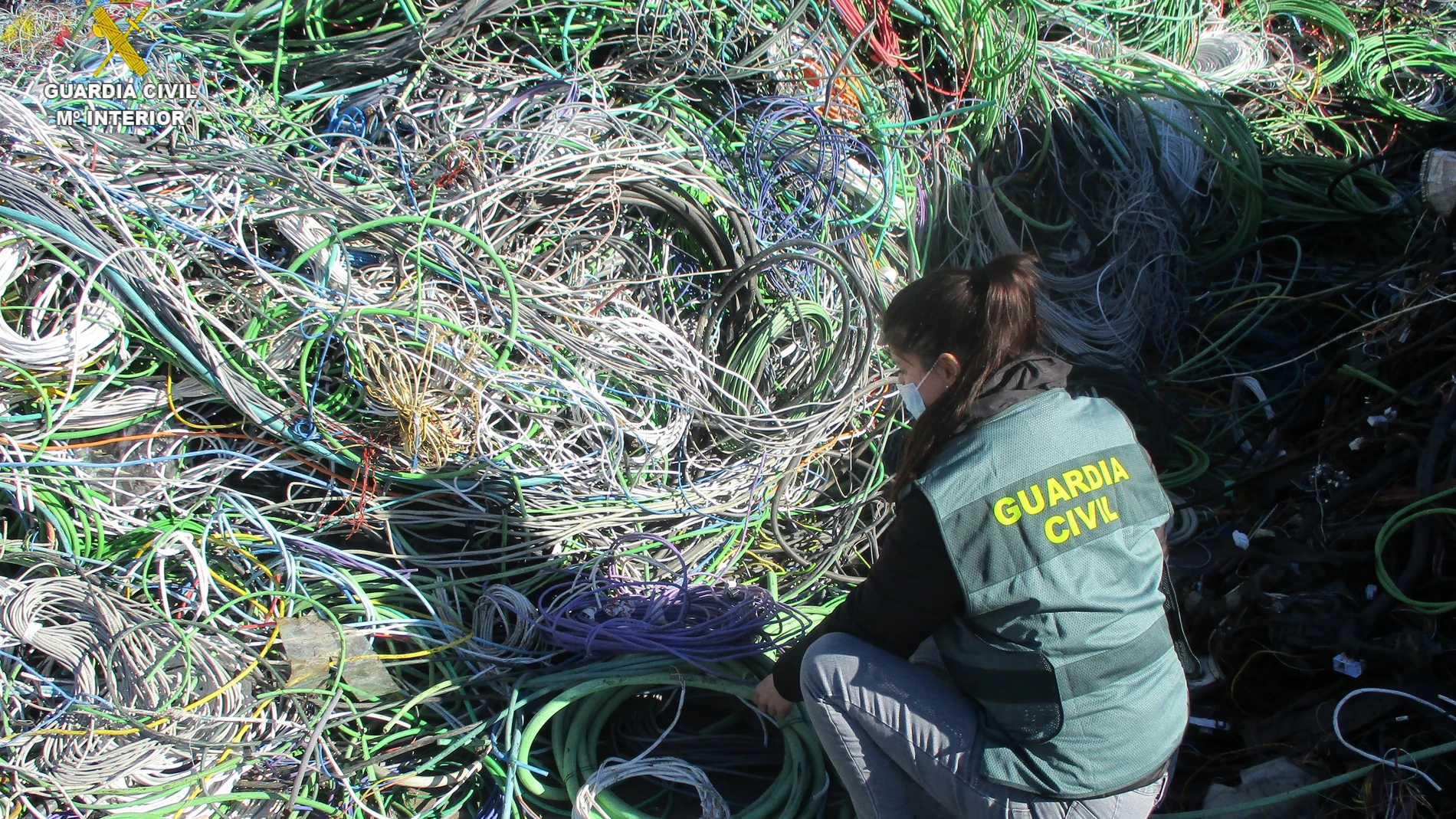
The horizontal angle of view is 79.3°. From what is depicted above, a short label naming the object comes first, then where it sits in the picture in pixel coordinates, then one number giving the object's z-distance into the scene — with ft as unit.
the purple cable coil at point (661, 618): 7.08
